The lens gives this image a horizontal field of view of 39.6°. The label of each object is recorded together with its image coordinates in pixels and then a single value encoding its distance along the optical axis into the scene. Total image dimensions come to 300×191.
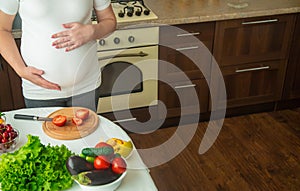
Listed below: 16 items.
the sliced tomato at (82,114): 1.52
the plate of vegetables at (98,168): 1.21
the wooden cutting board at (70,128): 1.46
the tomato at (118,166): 1.25
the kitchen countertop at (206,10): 2.49
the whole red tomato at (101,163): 1.24
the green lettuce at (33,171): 1.19
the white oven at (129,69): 2.47
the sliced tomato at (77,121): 1.51
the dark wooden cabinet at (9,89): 2.35
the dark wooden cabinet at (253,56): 2.69
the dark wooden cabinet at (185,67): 2.57
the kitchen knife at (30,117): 1.53
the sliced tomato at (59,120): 1.49
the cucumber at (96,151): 1.28
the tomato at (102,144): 1.33
